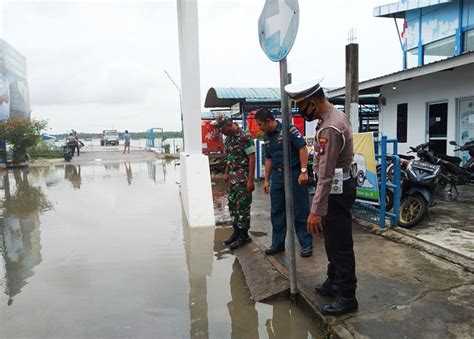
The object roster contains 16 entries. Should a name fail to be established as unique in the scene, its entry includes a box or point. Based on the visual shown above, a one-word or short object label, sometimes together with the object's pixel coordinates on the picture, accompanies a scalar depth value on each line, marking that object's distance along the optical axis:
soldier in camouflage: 4.45
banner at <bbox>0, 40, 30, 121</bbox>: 25.80
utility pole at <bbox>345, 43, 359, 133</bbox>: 6.47
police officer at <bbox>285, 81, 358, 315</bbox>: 2.51
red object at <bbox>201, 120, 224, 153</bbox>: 12.55
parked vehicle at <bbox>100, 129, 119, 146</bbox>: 40.38
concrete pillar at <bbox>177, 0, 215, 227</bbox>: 5.76
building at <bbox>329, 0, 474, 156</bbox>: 8.38
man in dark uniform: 3.87
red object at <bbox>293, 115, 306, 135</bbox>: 13.03
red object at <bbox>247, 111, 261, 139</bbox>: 12.40
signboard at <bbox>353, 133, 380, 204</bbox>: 4.86
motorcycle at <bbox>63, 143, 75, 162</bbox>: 20.80
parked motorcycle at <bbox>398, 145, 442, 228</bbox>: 4.82
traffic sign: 2.63
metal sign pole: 2.96
